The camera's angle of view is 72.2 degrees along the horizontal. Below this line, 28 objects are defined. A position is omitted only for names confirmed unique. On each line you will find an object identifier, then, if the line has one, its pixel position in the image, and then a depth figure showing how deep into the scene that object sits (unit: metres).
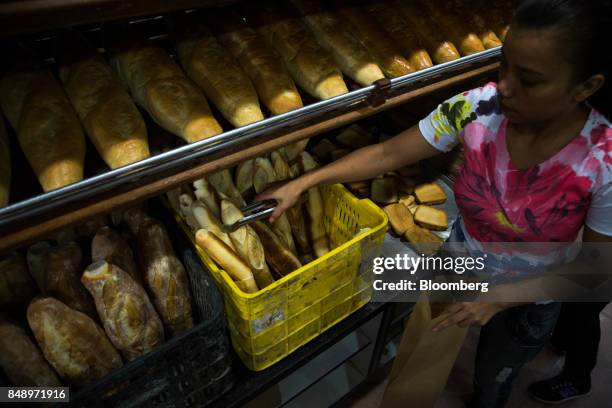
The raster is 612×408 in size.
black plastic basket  0.94
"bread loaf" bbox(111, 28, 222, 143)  0.98
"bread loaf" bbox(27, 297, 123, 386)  0.96
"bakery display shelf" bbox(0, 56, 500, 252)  0.78
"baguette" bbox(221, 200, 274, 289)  1.19
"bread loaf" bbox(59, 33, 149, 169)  0.91
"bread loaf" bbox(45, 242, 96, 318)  1.05
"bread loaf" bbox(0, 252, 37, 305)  1.08
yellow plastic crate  1.09
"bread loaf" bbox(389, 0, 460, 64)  1.36
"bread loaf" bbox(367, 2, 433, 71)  1.31
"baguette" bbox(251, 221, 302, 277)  1.28
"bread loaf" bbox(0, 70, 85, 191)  0.85
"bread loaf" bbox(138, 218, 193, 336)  1.14
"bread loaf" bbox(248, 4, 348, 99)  1.15
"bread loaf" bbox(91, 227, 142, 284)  1.11
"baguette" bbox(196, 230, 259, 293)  1.10
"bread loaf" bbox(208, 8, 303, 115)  1.09
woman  0.78
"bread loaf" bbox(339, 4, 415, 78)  1.27
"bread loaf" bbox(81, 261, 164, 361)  1.00
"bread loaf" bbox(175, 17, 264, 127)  1.03
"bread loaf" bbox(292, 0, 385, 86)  1.20
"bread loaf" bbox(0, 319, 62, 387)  0.95
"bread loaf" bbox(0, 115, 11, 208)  0.81
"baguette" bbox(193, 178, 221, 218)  1.23
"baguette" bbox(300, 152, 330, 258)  1.44
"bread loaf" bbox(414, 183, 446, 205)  1.83
